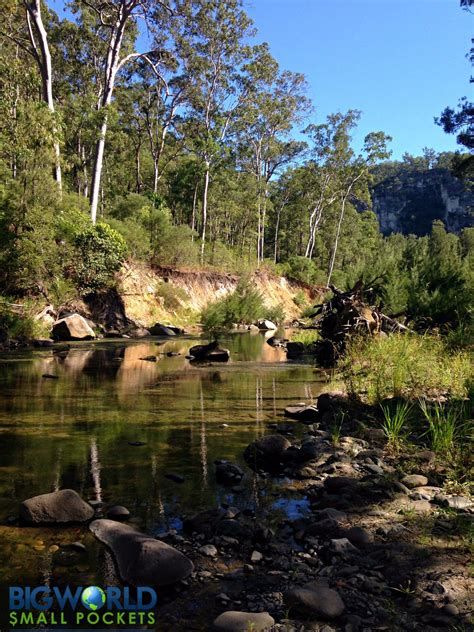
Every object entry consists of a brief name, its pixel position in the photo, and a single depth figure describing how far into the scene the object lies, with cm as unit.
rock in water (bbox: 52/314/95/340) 1972
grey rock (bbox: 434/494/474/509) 418
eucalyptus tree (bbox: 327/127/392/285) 4531
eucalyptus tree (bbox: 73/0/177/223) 2549
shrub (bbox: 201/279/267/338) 2425
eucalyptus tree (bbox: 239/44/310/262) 3988
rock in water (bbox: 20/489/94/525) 405
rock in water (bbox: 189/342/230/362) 1484
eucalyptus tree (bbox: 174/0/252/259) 3466
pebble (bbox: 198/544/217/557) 360
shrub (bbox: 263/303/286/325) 3353
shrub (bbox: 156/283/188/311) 2814
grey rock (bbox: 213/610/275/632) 262
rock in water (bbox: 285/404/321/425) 799
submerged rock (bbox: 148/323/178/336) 2400
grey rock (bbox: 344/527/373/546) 369
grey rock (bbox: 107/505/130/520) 418
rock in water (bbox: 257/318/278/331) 3034
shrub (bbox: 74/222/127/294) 2286
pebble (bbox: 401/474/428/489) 479
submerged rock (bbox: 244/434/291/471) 575
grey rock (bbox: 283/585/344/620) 277
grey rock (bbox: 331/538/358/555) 355
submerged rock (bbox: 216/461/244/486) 514
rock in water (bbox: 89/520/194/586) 320
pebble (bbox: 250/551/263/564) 349
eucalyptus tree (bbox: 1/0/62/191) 2341
